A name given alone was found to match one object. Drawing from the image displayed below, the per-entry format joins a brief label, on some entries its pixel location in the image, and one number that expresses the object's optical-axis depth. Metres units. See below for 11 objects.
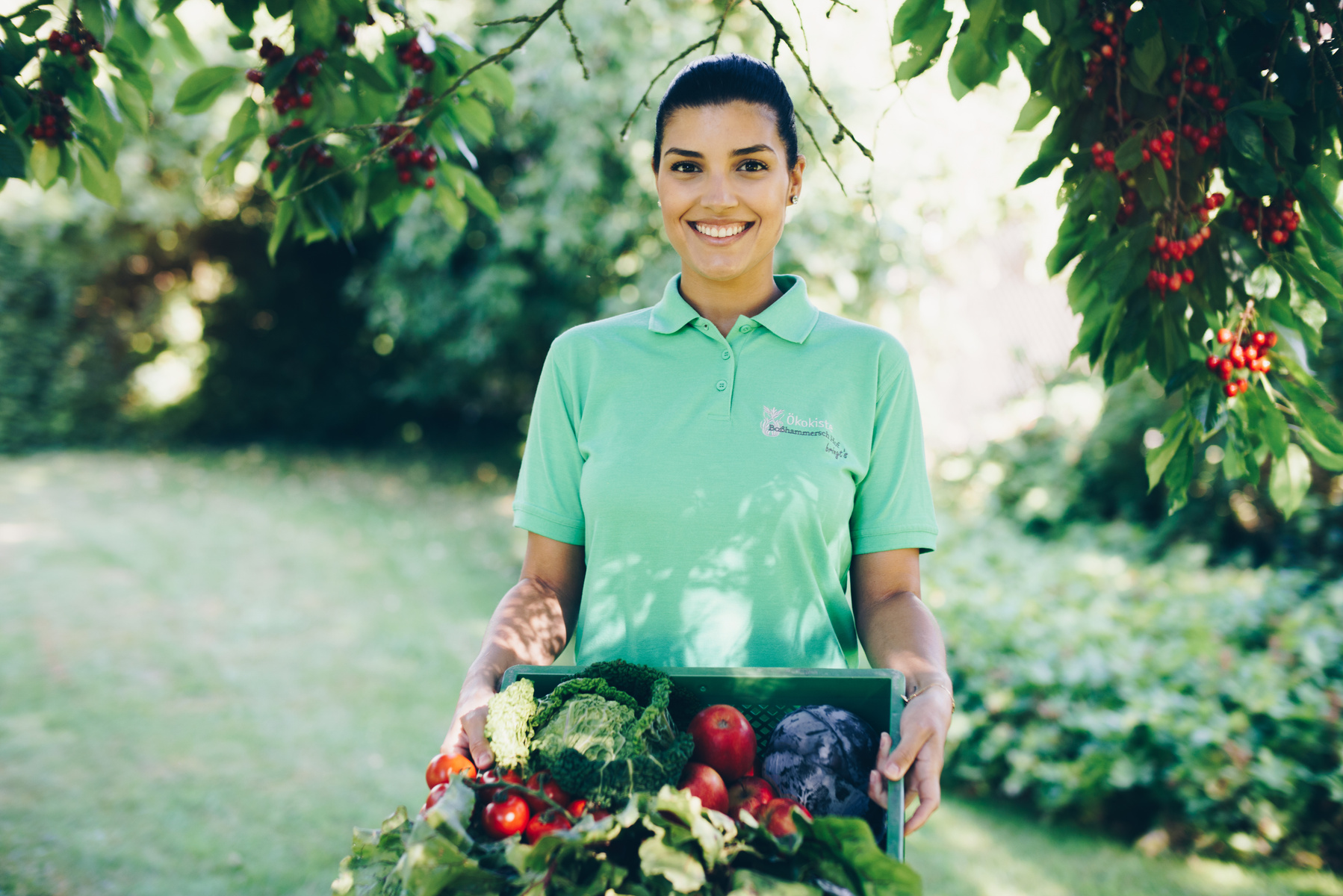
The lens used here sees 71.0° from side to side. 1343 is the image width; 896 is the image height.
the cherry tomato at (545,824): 1.39
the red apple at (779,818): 1.41
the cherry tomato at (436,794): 1.47
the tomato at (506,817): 1.41
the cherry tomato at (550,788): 1.49
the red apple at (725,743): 1.58
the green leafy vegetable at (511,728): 1.49
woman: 1.81
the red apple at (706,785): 1.50
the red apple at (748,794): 1.55
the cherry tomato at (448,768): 1.55
